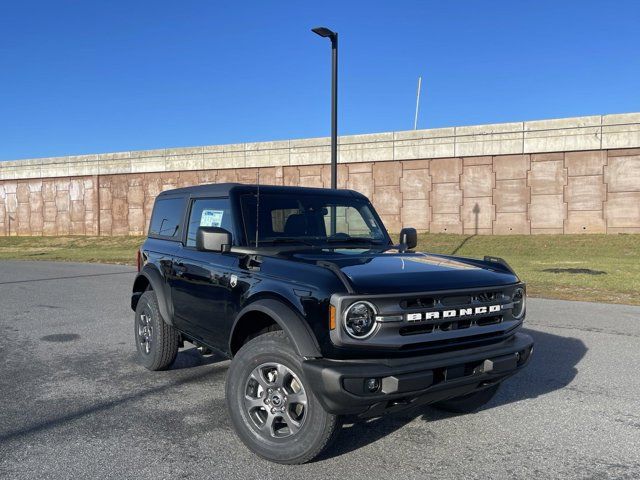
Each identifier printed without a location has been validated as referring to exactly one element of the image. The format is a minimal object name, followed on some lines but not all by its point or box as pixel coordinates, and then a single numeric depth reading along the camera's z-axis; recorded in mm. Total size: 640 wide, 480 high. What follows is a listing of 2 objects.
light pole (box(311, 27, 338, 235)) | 15266
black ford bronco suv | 3355
